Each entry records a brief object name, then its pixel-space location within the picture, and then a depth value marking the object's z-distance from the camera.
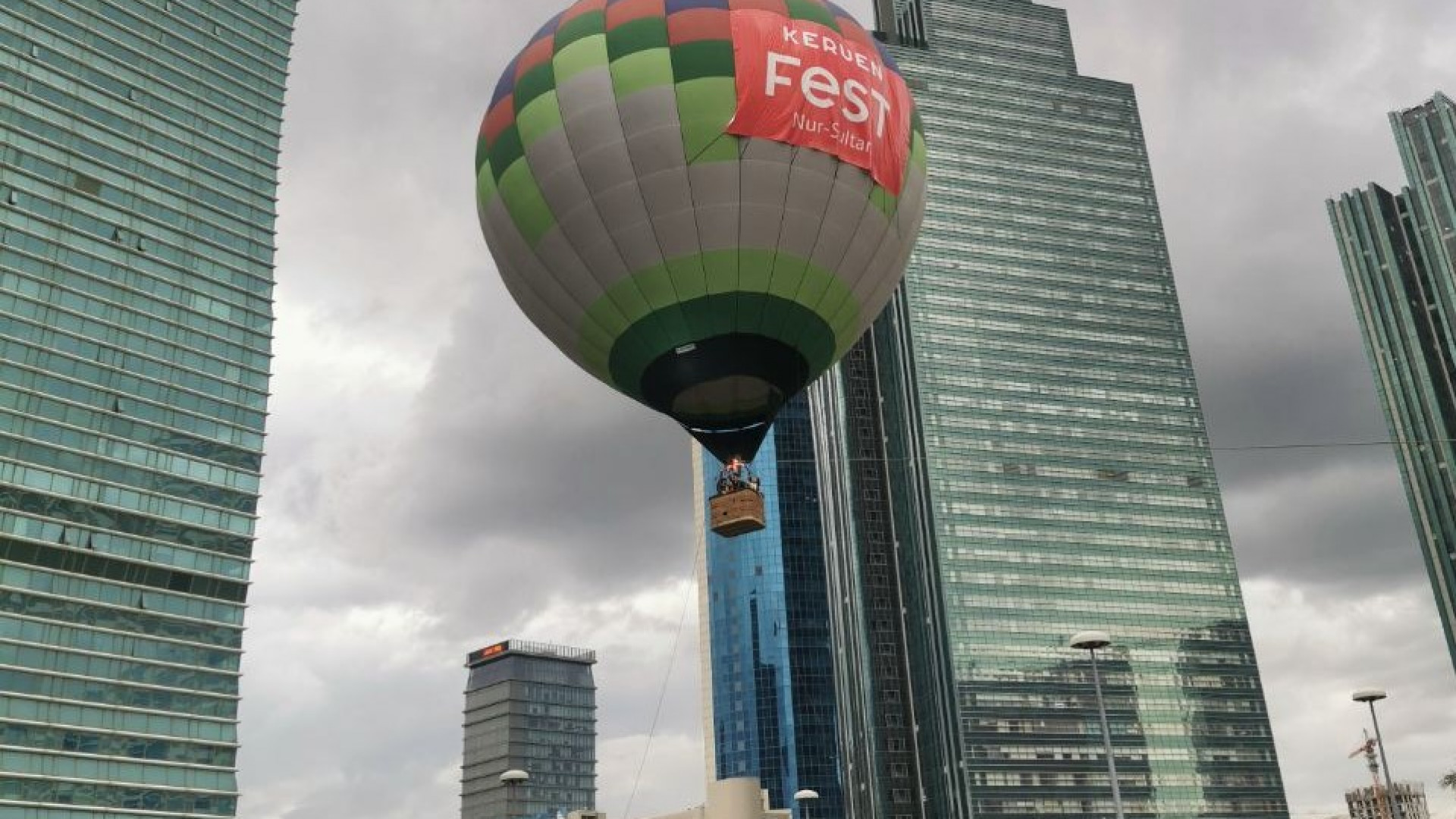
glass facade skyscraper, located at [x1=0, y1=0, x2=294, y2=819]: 110.44
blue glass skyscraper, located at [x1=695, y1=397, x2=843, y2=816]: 196.62
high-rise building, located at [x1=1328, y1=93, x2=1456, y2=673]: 181.00
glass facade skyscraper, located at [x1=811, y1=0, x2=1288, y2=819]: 166.12
